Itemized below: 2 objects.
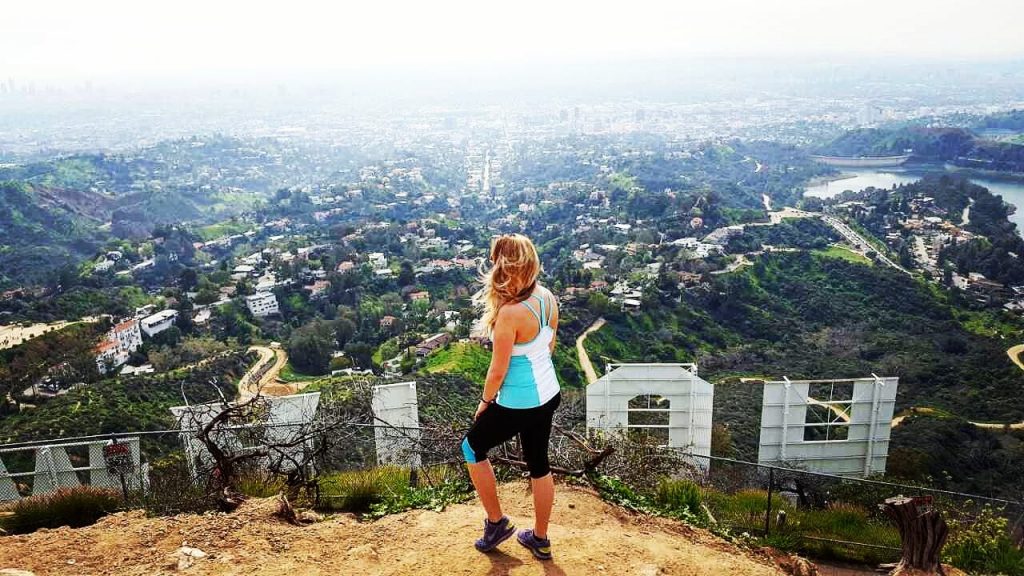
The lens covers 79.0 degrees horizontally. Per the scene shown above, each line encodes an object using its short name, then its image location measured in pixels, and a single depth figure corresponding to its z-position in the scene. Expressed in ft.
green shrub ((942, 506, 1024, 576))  10.65
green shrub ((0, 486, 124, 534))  11.38
